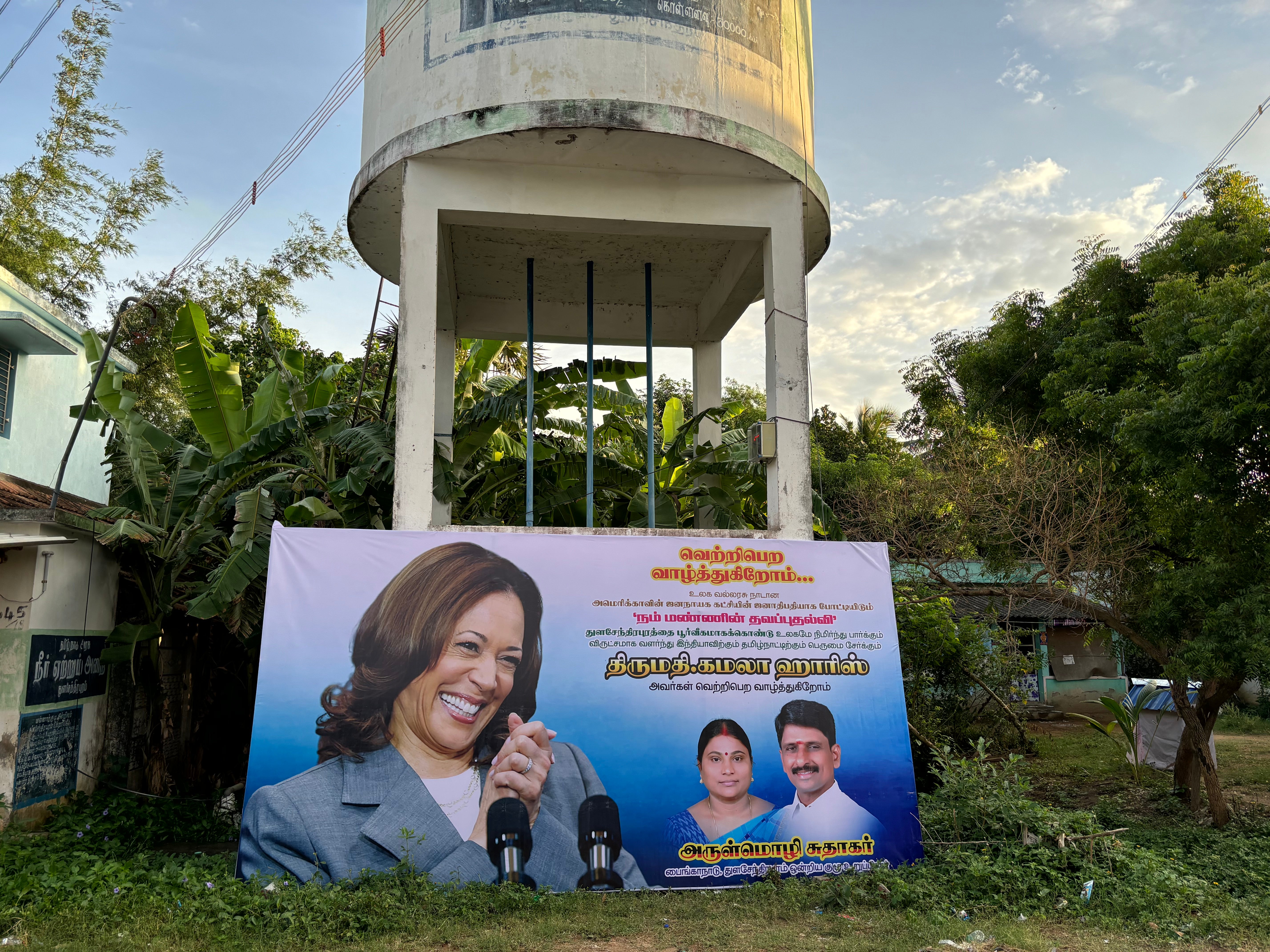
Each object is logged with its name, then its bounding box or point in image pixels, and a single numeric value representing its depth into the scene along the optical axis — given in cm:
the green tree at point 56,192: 1664
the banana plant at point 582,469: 979
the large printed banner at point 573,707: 652
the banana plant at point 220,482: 827
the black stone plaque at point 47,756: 758
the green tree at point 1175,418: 846
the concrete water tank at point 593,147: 785
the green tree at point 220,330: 1792
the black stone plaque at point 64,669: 781
